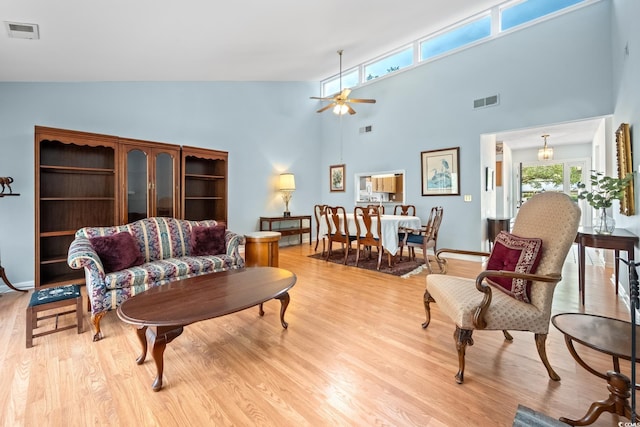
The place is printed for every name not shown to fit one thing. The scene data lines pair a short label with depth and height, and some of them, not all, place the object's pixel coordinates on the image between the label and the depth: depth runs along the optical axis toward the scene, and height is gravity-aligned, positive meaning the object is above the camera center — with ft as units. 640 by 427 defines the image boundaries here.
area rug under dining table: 13.96 -2.92
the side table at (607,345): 4.02 -1.92
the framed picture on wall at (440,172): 17.06 +2.43
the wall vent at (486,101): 15.52 +6.13
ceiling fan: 16.11 +6.35
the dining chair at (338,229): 15.92 -1.07
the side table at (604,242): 8.87 -1.05
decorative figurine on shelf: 10.26 +1.12
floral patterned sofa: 7.95 -1.56
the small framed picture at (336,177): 23.15 +2.79
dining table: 14.03 -0.87
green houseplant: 9.36 +0.44
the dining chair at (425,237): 13.94 -1.35
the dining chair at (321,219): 16.89 -0.54
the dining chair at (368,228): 14.23 -0.94
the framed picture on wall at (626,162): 9.63 +1.68
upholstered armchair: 5.67 -1.62
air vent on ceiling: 7.68 +5.11
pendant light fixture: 23.17 +4.73
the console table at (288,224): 20.31 -1.03
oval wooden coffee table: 5.46 -2.03
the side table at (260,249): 13.29 -1.81
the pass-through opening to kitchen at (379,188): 21.70 +1.77
